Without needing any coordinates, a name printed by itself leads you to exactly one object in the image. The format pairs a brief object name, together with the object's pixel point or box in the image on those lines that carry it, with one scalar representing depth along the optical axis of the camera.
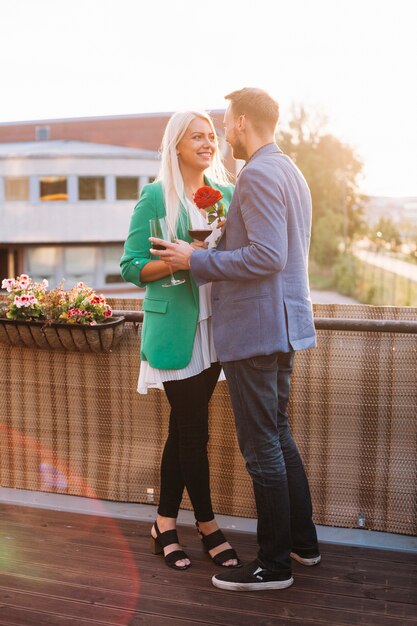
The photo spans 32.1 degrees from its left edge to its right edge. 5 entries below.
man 2.36
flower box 3.20
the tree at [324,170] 37.94
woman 2.69
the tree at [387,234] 37.09
